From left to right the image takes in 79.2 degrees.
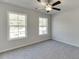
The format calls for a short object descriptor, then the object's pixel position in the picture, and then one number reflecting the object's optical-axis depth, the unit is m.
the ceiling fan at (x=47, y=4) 2.02
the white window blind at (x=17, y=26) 2.60
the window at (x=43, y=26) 3.74
